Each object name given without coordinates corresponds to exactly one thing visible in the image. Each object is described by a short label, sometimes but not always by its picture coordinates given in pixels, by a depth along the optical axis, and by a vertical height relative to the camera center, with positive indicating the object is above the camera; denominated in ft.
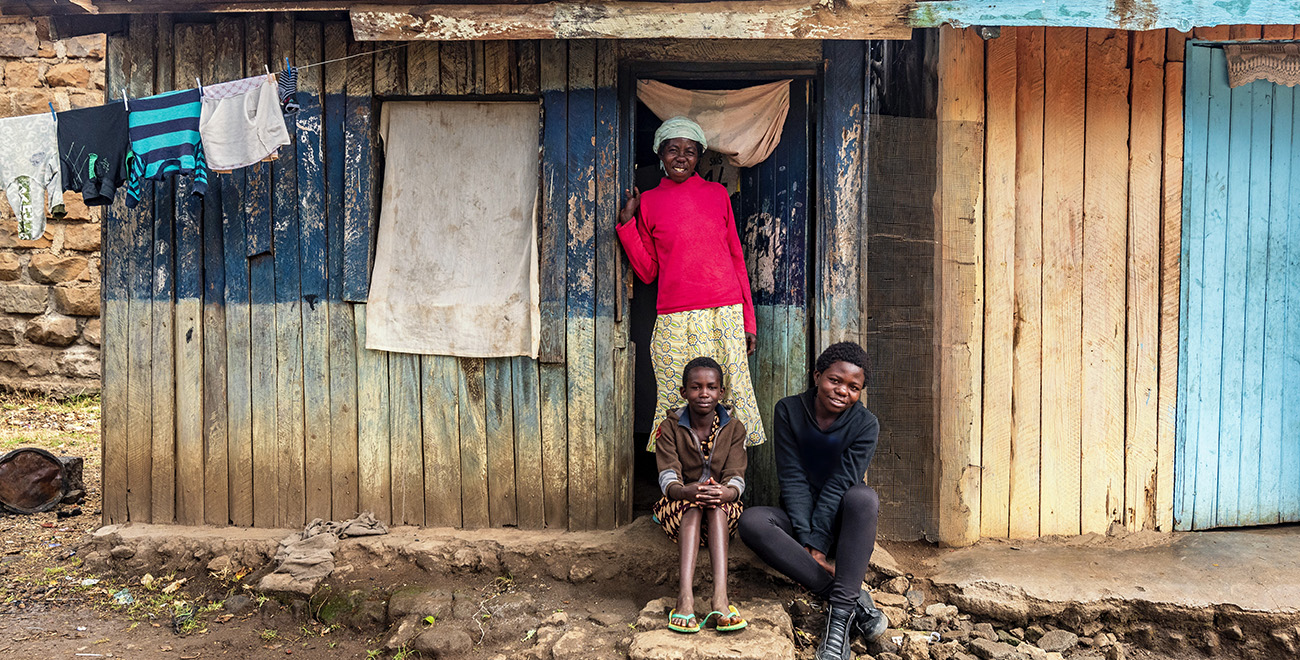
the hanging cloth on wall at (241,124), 12.97 +2.63
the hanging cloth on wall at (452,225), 14.44 +1.31
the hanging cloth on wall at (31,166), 13.16 +2.03
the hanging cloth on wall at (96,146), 13.26 +2.34
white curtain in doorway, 14.44 +3.04
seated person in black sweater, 11.80 -2.65
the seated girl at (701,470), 11.92 -2.28
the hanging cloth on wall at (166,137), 13.19 +2.46
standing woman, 13.56 +0.53
